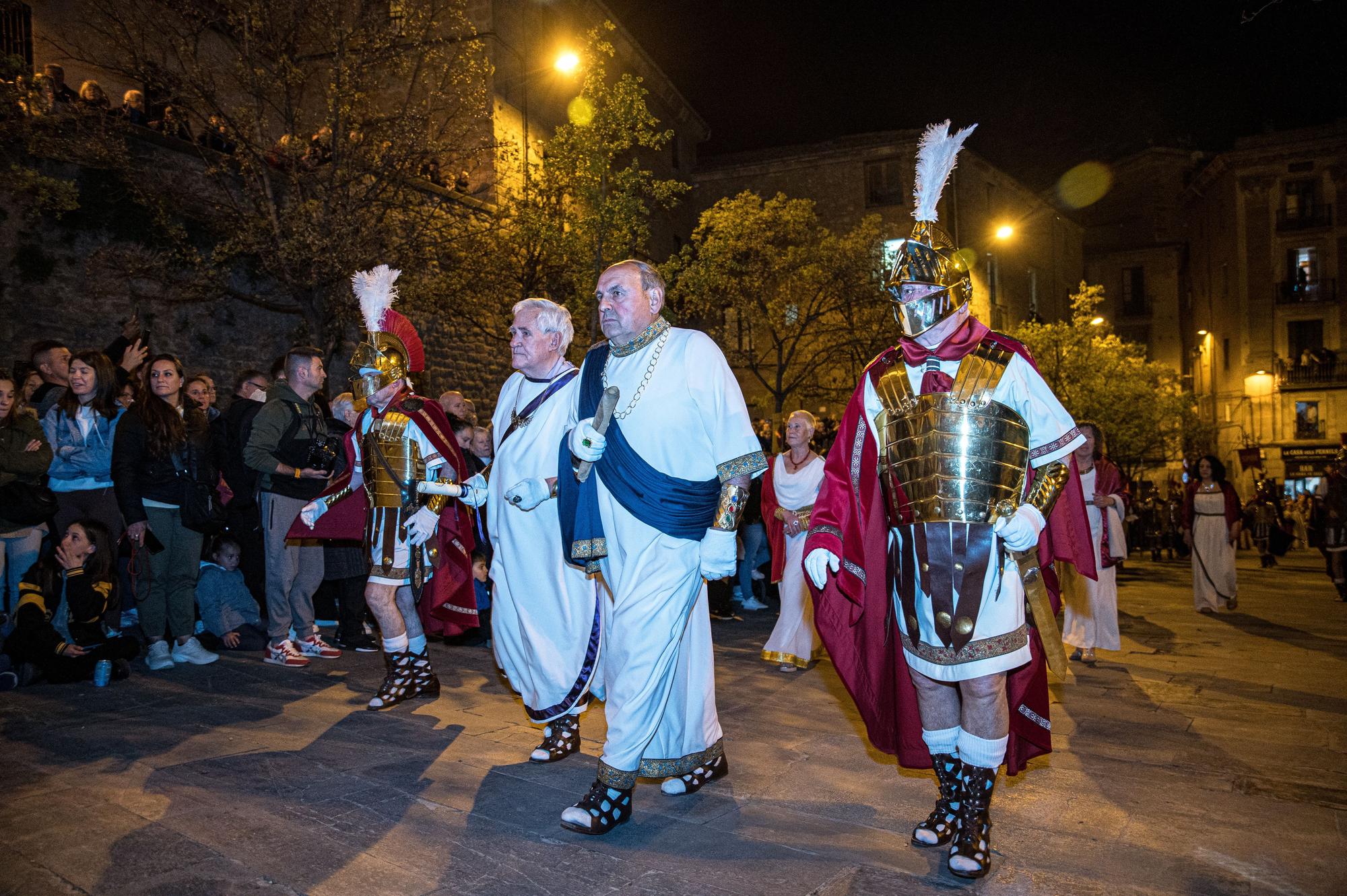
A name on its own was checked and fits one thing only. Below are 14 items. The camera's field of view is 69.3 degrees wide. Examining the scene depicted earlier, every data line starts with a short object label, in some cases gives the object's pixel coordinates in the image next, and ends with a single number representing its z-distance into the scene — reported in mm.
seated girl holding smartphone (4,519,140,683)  6820
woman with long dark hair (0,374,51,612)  7145
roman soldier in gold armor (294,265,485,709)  6324
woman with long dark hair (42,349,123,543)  7652
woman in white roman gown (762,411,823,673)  8000
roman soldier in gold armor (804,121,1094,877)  3688
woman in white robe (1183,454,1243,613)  12844
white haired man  5203
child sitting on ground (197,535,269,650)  8438
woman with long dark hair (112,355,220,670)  7508
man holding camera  7910
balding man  4133
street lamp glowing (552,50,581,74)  17859
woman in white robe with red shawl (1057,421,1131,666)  8594
